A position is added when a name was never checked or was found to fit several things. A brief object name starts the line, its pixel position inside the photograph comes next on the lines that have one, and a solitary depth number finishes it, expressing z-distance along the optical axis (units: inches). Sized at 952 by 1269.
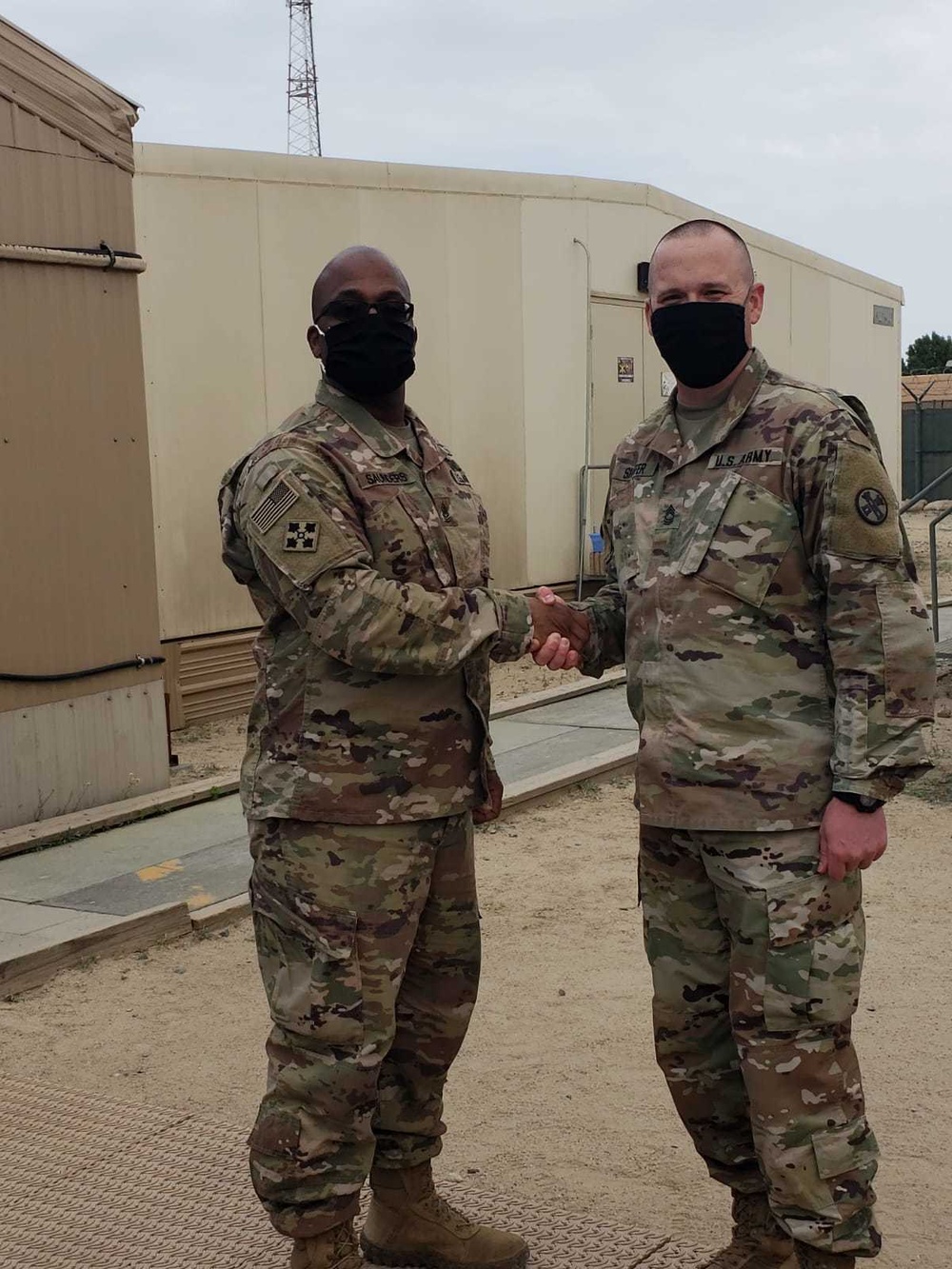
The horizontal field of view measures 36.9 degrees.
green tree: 1830.7
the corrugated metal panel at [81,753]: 245.3
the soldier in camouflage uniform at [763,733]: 97.4
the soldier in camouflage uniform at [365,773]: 102.1
